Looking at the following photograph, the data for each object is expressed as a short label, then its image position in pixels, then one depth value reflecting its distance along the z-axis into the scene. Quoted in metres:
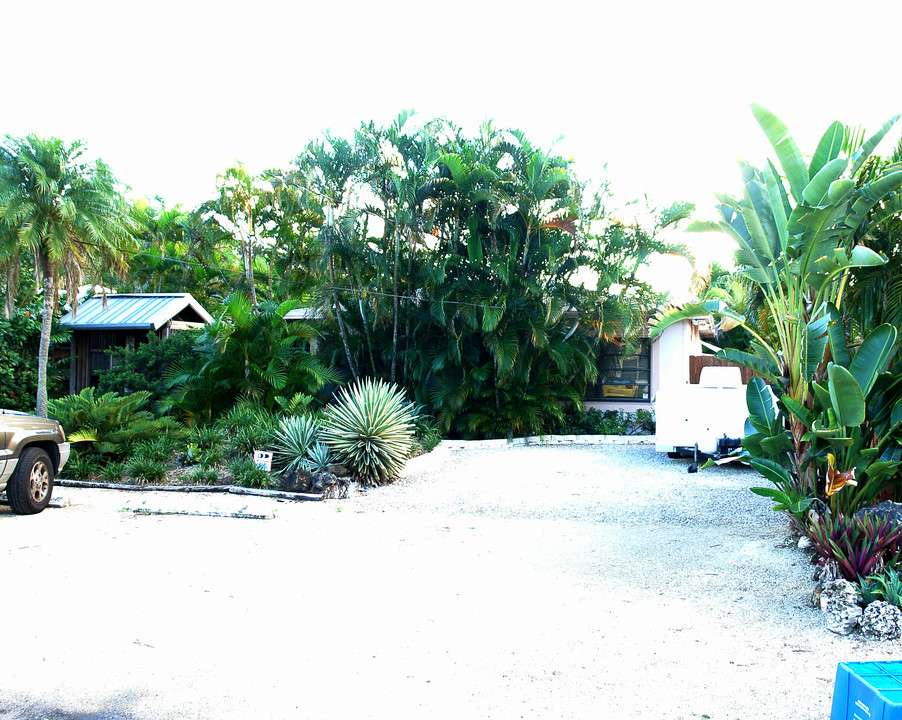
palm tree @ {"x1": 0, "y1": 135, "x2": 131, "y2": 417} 12.88
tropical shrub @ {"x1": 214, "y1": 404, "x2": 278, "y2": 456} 10.76
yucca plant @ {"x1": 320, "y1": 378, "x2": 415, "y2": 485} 10.35
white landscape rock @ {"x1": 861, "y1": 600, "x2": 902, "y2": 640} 4.49
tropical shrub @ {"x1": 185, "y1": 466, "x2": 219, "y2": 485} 9.84
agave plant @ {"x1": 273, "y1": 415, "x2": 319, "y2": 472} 10.19
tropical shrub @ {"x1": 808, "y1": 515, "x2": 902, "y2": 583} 5.09
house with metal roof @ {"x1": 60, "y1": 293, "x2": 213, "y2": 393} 16.73
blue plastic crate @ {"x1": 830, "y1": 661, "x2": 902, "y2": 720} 2.32
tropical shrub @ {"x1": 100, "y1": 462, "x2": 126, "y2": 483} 10.02
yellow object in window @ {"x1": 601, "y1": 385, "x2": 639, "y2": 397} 18.28
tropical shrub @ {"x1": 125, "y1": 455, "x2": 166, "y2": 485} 9.95
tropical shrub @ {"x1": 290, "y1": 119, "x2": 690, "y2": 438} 14.89
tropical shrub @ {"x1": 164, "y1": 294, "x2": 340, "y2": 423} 12.90
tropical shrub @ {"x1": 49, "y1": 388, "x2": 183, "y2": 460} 10.38
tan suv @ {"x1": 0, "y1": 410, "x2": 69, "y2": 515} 7.69
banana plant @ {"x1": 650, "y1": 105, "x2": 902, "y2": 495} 5.66
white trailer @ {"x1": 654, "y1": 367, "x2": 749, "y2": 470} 12.08
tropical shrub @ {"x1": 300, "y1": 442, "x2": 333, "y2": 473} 9.99
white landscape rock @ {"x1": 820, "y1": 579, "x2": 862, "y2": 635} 4.62
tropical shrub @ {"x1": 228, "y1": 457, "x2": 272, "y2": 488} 9.77
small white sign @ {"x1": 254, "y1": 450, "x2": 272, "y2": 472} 9.80
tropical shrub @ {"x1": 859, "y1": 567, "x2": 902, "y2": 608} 4.76
